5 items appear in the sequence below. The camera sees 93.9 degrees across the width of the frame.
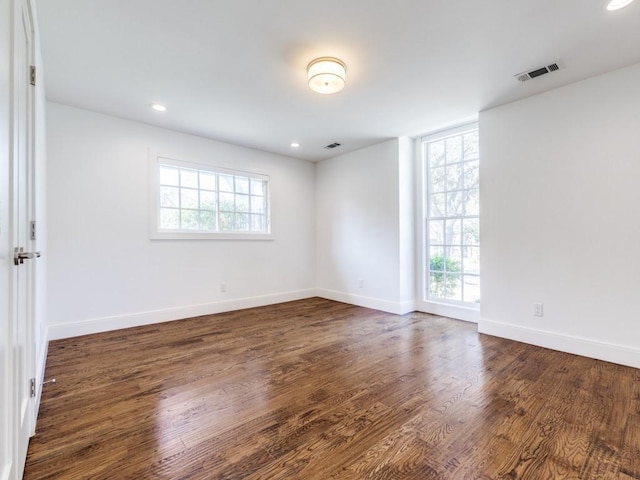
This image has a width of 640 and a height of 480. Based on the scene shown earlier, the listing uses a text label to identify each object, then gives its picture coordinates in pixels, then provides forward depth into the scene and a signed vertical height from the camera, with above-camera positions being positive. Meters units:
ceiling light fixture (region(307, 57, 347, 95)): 2.37 +1.36
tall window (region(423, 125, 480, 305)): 3.76 +0.33
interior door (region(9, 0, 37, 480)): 1.19 +0.01
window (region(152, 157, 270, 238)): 3.93 +0.61
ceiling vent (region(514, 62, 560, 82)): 2.51 +1.46
